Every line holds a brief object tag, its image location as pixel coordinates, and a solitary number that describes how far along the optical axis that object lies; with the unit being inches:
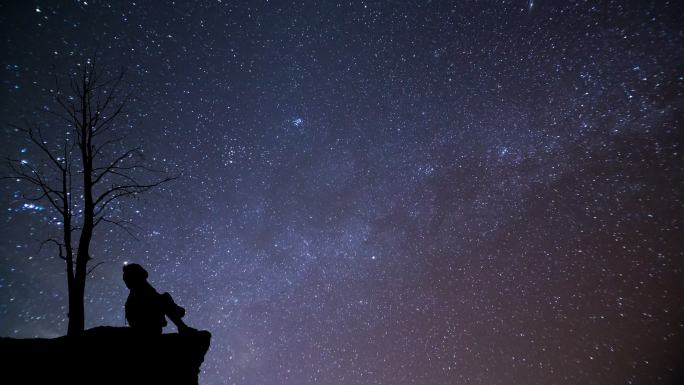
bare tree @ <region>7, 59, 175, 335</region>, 227.0
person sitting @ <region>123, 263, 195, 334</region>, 189.5
